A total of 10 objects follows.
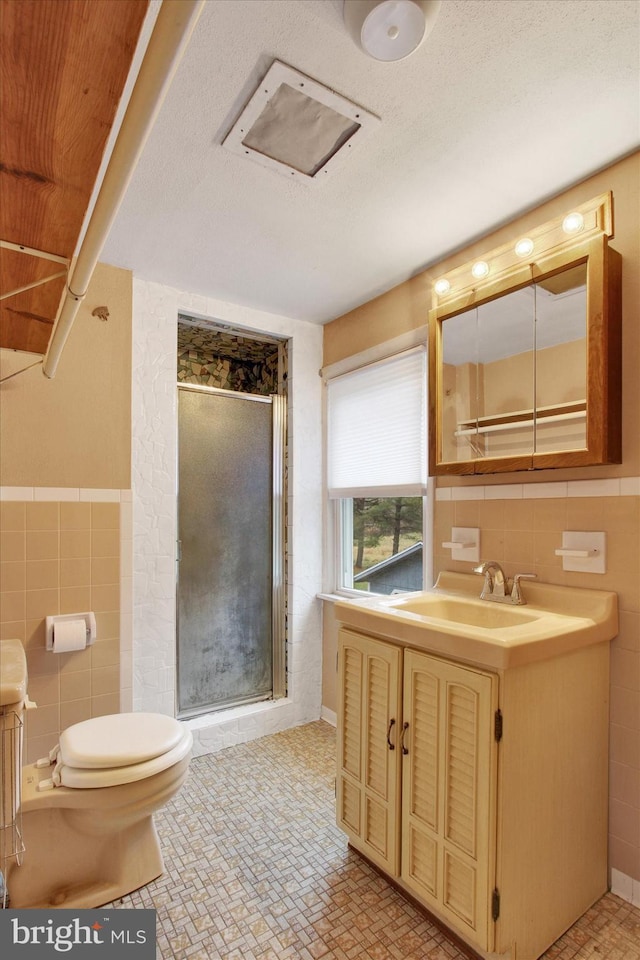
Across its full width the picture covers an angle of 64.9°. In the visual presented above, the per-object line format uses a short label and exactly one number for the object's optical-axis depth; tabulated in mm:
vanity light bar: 1596
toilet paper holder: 2031
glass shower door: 2693
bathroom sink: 1730
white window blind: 2396
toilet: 1485
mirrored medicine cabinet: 1569
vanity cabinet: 1306
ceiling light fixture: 1081
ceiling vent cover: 1314
